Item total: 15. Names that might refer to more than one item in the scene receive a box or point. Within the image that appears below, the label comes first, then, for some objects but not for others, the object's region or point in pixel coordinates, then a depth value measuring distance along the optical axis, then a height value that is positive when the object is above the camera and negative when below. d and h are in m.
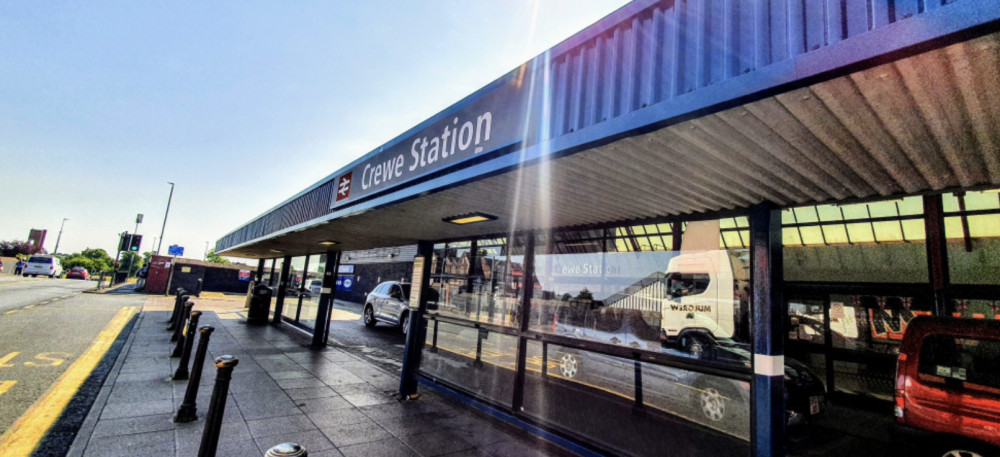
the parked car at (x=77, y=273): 45.34 -2.32
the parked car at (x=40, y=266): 39.25 -1.60
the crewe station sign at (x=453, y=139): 2.89 +1.25
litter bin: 13.39 -1.27
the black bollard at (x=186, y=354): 6.00 -1.39
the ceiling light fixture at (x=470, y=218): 4.50 +0.76
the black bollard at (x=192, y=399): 4.43 -1.52
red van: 3.97 -0.68
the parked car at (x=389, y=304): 13.52 -0.96
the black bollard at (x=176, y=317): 9.94 -1.57
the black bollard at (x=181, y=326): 7.63 -1.37
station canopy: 1.41 +0.86
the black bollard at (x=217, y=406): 3.04 -1.13
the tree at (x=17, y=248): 62.19 -0.09
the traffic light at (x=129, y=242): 23.83 +0.87
